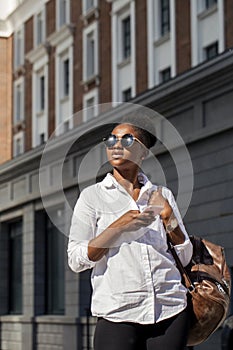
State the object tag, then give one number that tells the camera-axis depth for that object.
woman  4.34
